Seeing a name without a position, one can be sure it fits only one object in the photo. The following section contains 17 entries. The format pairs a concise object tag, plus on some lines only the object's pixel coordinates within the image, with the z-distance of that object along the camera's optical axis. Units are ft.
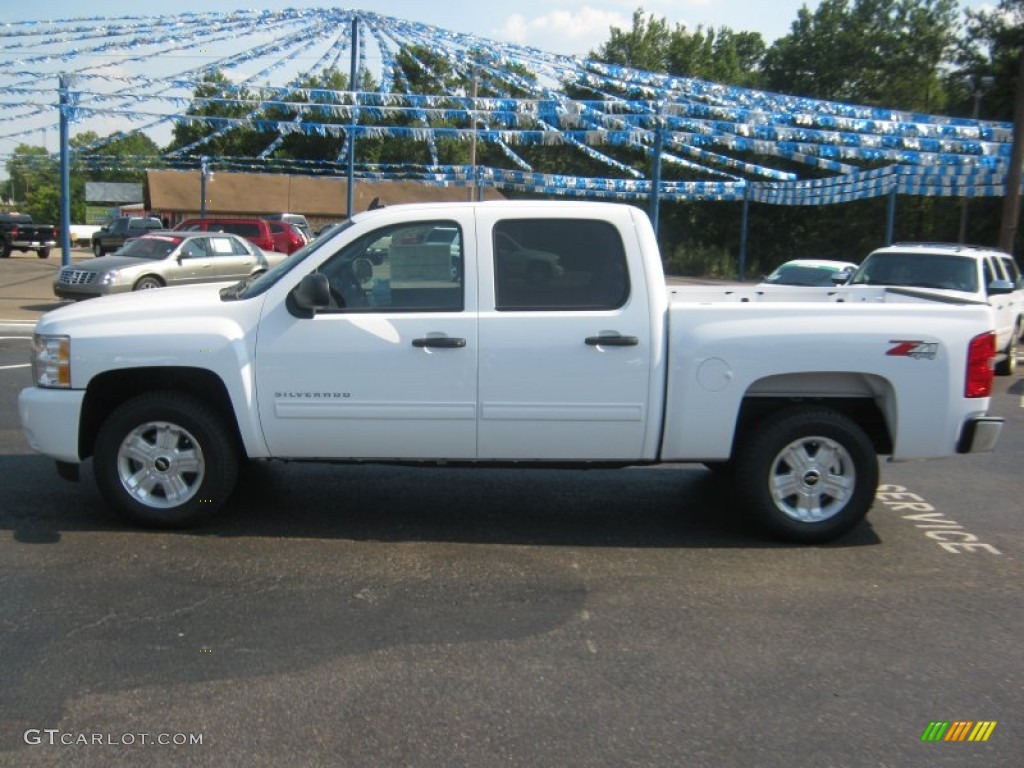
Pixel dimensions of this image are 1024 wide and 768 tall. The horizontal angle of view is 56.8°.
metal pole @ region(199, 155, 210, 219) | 110.71
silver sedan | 60.75
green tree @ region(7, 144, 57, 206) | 332.19
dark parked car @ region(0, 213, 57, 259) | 129.80
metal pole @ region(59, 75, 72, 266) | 62.08
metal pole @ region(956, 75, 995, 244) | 93.77
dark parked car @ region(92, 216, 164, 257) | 122.21
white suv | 41.78
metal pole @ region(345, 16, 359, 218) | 69.04
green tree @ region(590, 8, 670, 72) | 182.29
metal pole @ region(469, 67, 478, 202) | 80.19
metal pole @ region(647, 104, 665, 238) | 54.80
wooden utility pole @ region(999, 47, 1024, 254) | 59.62
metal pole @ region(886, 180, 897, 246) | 73.61
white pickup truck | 17.74
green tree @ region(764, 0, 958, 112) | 171.12
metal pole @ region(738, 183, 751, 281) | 114.15
